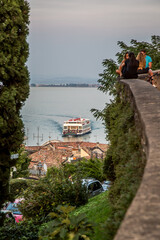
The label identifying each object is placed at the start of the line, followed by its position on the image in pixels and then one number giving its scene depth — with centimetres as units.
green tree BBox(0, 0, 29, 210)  1594
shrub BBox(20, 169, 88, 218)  1768
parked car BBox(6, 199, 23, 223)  2565
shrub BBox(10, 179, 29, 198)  4481
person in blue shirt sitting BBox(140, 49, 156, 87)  1871
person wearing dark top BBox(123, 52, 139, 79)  1632
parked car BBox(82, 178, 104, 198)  2515
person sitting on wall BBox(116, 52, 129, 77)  1682
